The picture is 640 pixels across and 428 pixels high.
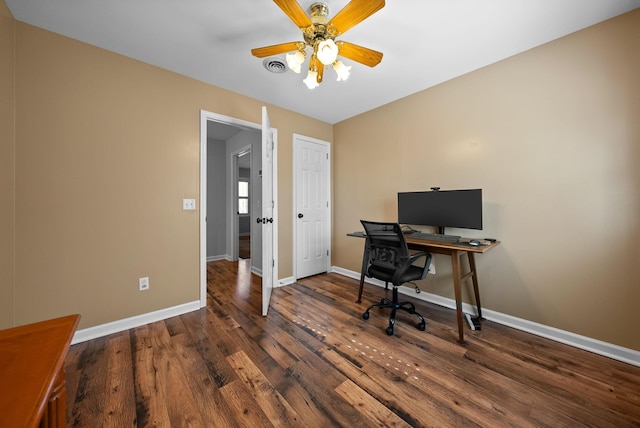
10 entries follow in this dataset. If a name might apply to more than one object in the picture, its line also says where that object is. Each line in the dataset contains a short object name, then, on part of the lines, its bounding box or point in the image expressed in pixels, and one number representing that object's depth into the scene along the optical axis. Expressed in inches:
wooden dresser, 18.9
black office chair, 80.4
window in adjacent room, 302.2
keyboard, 86.3
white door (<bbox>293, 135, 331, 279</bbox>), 136.4
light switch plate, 96.1
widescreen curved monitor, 86.8
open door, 92.0
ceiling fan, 53.8
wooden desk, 75.5
